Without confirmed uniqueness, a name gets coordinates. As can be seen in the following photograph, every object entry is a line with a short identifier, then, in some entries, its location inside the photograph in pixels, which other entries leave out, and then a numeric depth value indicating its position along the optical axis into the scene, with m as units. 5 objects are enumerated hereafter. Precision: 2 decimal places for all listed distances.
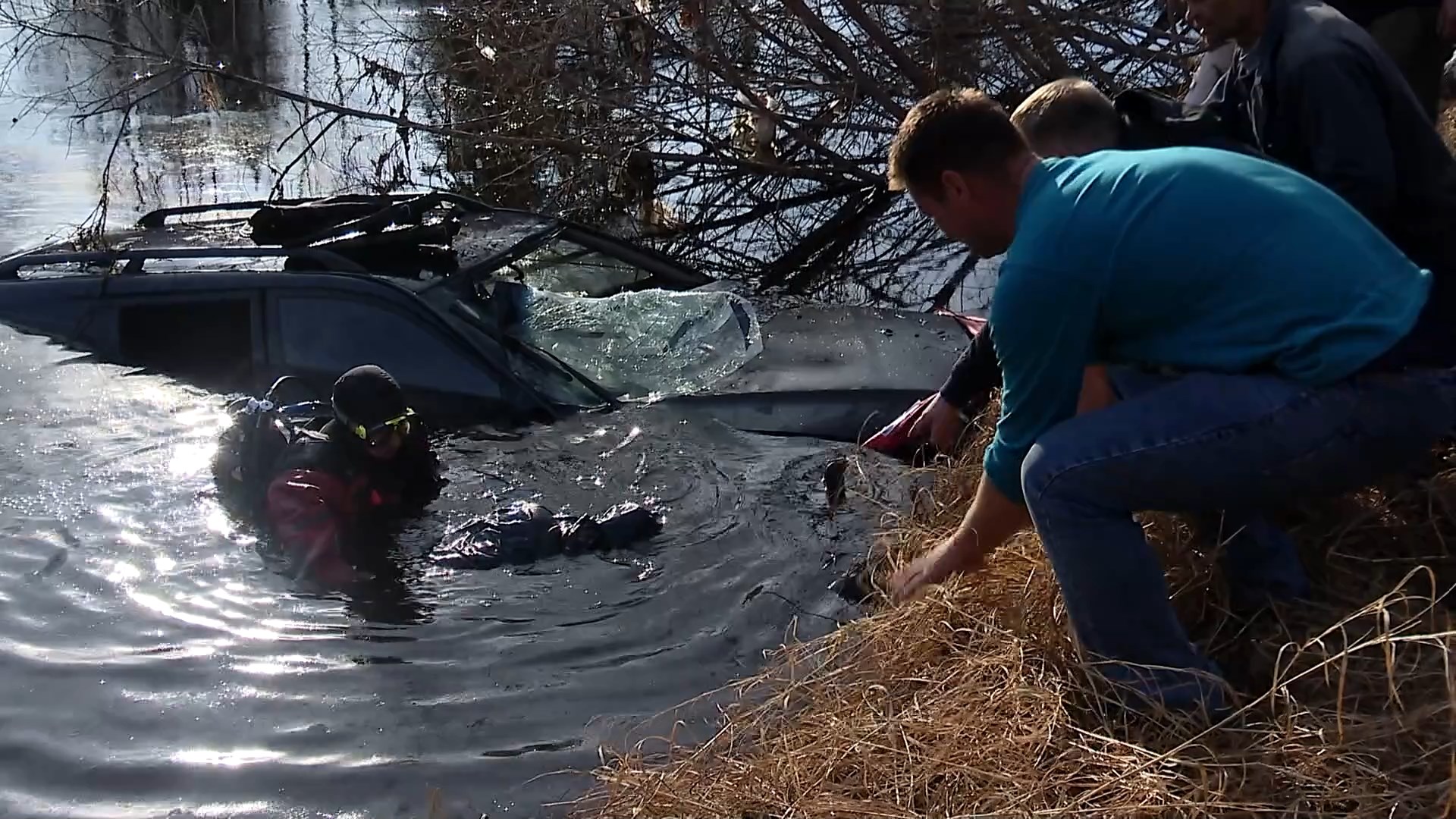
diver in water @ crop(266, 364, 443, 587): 4.89
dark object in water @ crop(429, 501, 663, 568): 5.02
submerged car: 5.61
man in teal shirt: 2.60
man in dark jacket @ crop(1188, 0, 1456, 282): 3.21
